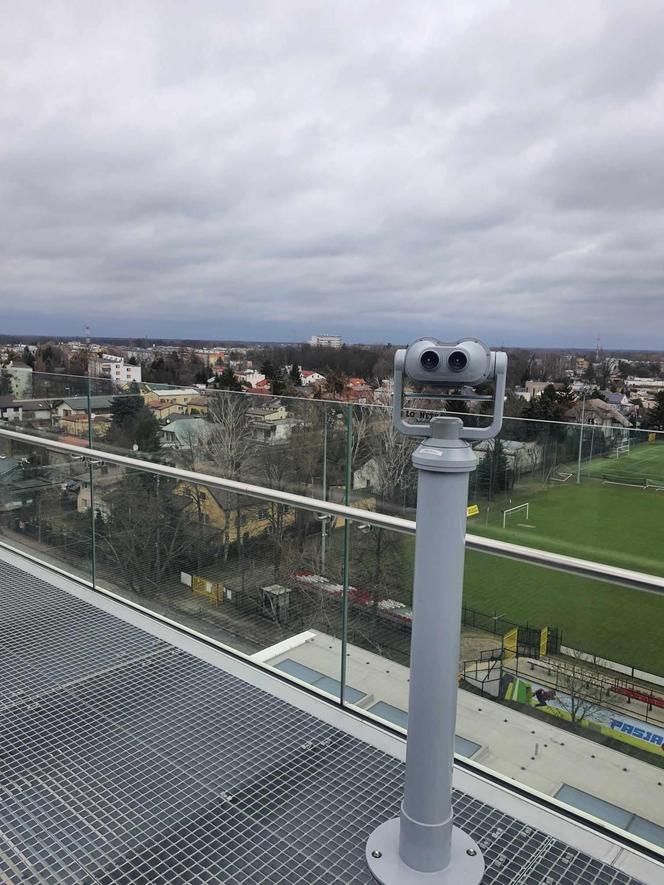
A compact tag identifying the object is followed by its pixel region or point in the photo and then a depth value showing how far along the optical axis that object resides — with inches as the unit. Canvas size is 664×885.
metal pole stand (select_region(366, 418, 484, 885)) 50.6
